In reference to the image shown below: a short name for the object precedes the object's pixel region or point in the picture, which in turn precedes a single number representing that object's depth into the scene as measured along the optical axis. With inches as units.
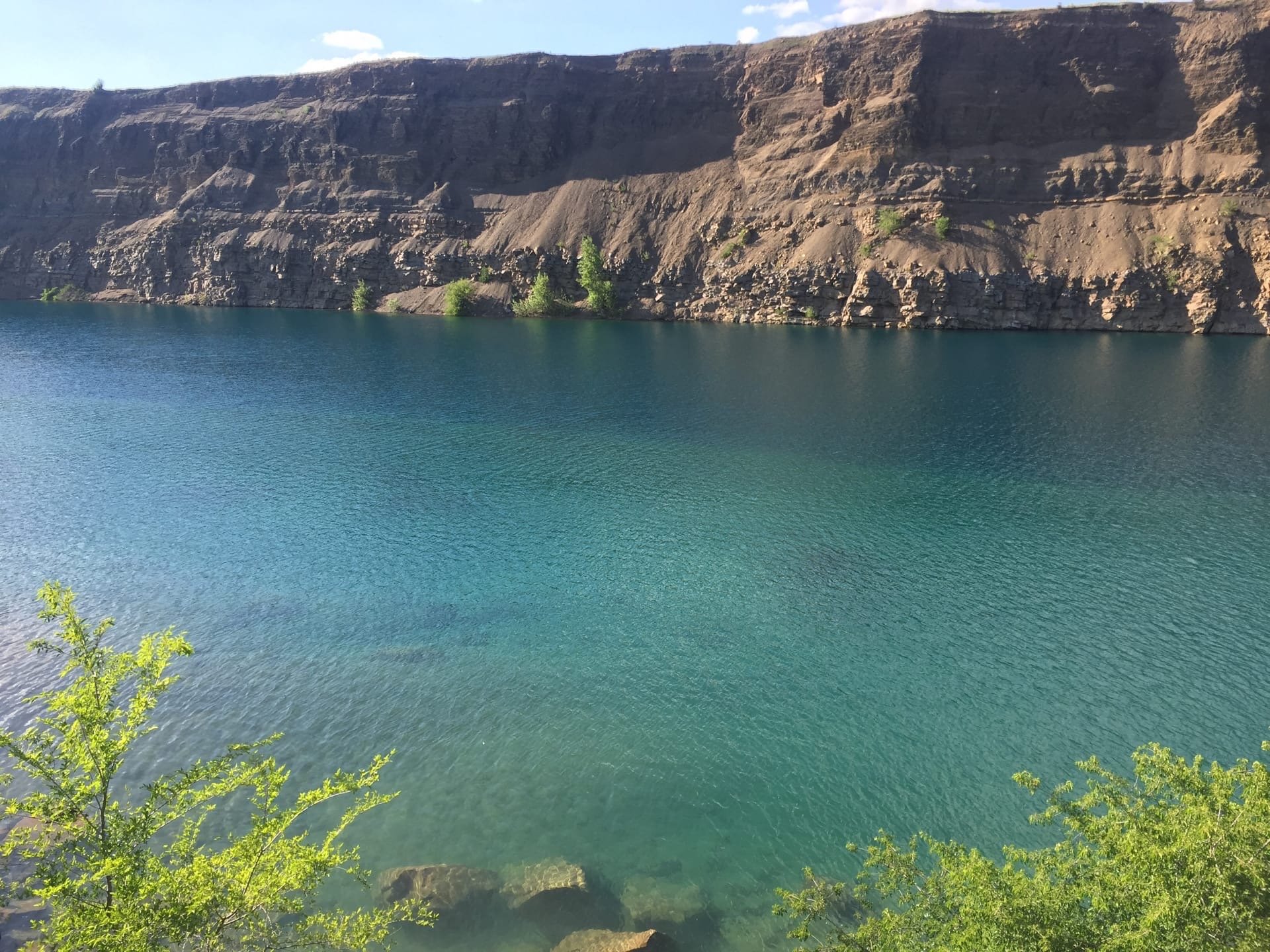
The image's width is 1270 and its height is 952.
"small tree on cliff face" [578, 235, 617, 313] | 3912.4
